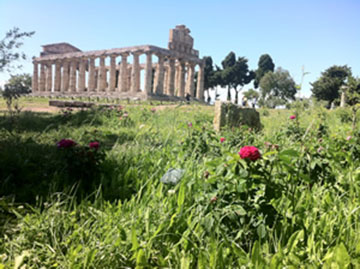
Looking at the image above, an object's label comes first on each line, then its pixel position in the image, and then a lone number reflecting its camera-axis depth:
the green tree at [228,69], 60.50
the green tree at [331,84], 43.43
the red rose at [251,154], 2.00
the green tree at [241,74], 61.00
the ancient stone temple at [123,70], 37.47
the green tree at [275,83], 52.16
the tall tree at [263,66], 61.22
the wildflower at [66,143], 3.50
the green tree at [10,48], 13.62
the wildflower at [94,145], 3.52
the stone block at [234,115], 7.89
